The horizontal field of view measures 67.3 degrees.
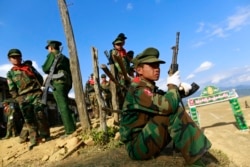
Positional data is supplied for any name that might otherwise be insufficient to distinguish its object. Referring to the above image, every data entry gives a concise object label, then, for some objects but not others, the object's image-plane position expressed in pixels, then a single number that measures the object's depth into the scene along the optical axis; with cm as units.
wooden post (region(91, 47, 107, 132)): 388
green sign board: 512
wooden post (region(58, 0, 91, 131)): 439
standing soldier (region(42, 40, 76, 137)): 441
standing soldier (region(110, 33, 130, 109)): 481
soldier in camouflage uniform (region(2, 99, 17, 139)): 616
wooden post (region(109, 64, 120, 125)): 481
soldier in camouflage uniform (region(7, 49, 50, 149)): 435
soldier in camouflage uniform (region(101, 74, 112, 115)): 916
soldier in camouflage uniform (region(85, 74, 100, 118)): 964
